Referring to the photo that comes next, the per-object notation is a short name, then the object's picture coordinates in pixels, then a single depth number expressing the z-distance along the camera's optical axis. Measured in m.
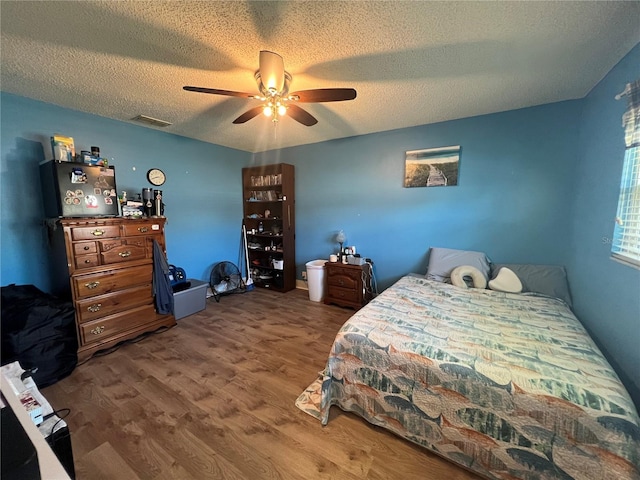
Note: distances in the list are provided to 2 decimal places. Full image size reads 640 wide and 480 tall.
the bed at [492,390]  1.02
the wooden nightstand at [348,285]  3.17
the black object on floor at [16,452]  0.59
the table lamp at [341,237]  3.48
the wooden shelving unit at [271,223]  3.93
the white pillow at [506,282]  2.36
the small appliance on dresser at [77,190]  2.05
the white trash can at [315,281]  3.50
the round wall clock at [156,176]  3.04
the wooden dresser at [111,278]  2.14
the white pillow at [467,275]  2.48
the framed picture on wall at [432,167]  2.82
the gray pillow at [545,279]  2.24
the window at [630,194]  1.39
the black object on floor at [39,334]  1.74
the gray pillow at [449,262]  2.63
